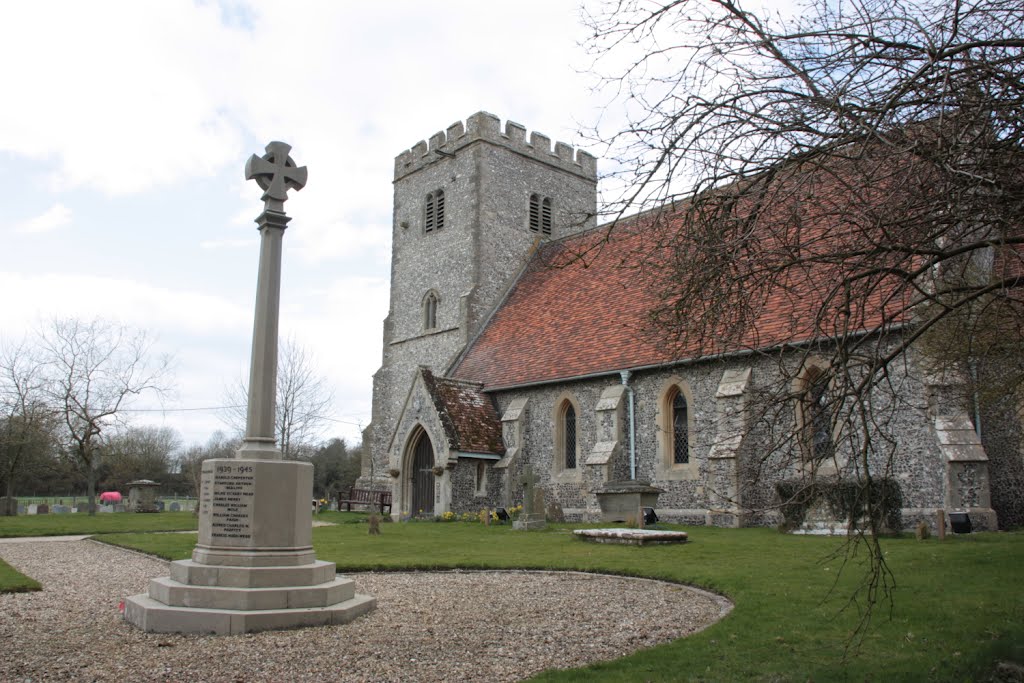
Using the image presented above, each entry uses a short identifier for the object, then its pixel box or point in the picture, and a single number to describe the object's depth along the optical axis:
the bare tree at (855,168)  4.74
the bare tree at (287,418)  40.75
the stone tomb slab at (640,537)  14.59
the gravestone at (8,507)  30.11
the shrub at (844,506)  13.25
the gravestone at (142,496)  35.03
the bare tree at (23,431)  29.91
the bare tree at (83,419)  31.67
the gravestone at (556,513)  22.52
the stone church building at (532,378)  18.06
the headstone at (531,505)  19.53
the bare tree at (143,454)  39.69
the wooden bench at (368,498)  31.41
